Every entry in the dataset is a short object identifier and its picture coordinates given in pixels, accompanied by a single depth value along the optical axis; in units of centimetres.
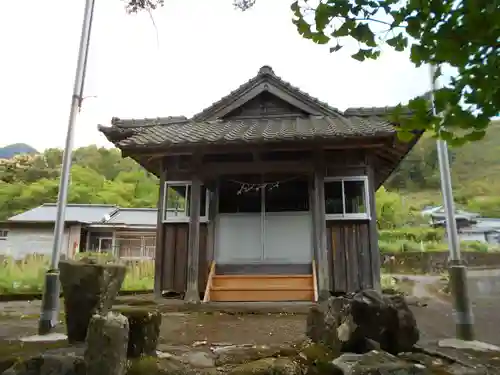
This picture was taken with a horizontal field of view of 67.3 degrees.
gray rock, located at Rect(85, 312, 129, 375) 261
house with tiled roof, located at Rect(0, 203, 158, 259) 2067
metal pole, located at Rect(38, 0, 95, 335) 466
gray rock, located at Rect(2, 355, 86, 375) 285
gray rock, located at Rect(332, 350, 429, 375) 282
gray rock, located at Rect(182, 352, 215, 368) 316
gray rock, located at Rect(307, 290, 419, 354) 340
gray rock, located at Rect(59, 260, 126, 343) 375
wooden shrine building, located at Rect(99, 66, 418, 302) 741
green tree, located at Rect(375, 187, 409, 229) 3569
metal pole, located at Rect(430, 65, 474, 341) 434
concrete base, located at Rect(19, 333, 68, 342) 418
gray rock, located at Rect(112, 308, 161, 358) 310
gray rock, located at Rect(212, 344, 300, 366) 324
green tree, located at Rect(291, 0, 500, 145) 195
